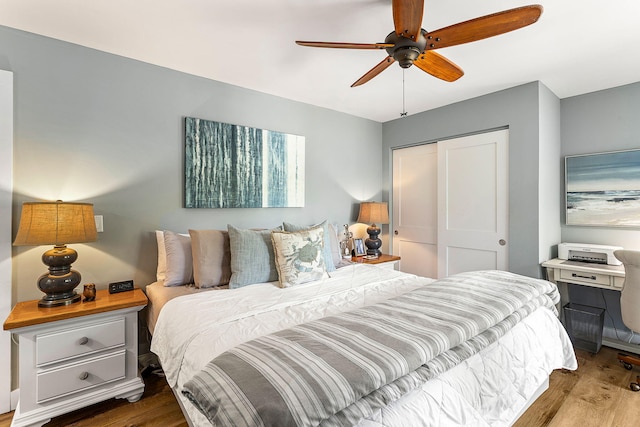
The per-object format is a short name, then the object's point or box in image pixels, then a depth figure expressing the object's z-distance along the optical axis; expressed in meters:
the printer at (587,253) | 2.60
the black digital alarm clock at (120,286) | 2.08
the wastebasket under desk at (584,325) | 2.62
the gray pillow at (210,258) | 2.08
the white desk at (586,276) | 2.42
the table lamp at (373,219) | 3.50
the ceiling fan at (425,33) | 1.33
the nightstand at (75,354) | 1.63
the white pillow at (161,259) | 2.22
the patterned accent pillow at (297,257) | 2.12
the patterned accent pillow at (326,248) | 2.47
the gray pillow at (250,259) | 2.10
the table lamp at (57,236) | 1.68
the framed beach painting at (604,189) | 2.71
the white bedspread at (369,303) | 1.05
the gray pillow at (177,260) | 2.13
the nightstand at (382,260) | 3.22
